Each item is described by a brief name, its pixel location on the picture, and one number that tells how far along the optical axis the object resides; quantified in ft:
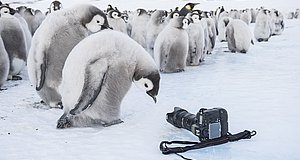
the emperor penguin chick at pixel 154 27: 20.72
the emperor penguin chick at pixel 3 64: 12.10
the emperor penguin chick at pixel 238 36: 21.57
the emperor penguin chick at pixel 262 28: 29.04
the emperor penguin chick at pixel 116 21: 21.97
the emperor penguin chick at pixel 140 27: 23.21
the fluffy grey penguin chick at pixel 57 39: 9.59
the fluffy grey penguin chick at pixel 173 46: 15.58
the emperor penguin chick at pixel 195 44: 17.61
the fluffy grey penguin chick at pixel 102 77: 7.95
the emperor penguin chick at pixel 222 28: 28.94
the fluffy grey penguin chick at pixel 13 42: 14.23
